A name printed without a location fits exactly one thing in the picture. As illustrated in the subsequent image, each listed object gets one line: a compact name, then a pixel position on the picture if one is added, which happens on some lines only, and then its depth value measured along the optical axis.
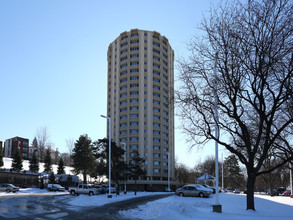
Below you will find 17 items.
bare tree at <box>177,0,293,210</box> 14.96
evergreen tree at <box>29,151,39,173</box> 72.00
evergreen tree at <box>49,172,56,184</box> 69.31
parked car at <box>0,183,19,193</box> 49.97
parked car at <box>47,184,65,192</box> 57.77
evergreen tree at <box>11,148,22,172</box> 66.12
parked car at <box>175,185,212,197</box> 34.12
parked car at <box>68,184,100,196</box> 39.84
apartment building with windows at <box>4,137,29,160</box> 124.88
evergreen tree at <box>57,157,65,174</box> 80.31
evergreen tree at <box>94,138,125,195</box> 39.47
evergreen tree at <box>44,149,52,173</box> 76.94
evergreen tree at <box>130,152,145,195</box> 53.84
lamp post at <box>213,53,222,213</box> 16.66
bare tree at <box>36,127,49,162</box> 93.06
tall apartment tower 84.81
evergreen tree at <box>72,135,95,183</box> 66.94
